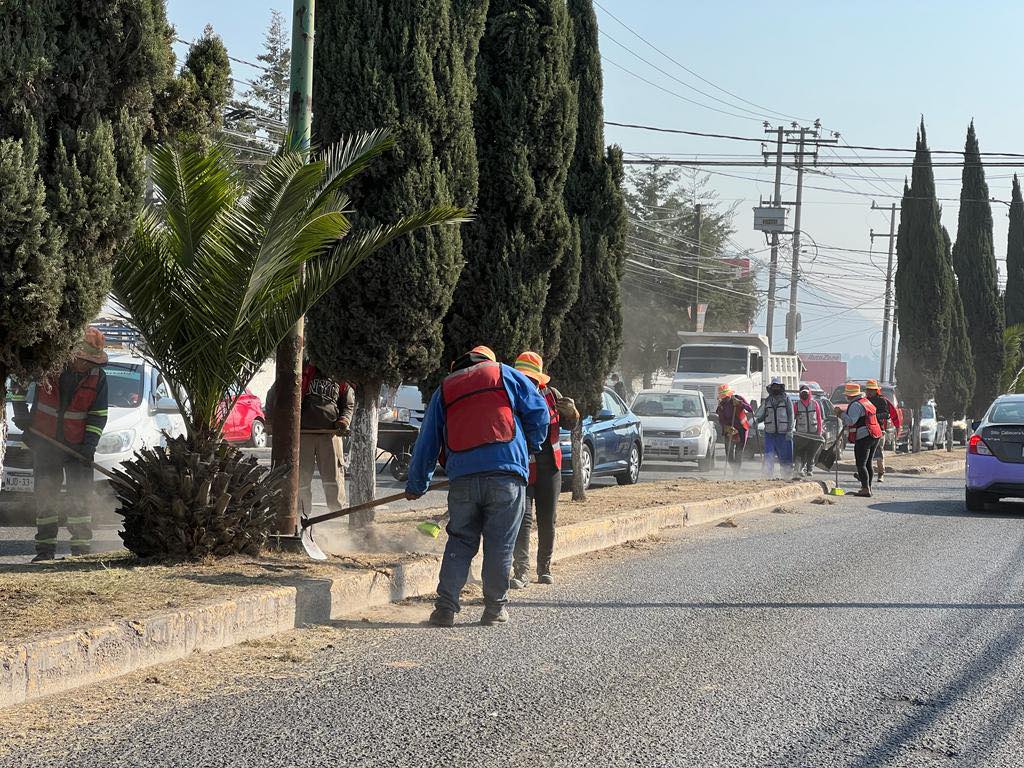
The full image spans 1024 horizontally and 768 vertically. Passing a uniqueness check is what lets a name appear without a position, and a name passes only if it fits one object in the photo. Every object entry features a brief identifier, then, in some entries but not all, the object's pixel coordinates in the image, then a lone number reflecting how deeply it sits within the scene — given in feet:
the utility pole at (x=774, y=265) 161.38
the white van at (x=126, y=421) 39.17
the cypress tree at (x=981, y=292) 143.23
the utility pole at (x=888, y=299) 234.99
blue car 59.31
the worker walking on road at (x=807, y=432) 73.20
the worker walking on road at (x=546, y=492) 30.78
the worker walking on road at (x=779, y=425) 71.00
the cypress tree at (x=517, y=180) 40.81
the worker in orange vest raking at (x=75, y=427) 31.17
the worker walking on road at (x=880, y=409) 72.20
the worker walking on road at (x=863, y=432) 65.00
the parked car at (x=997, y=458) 55.06
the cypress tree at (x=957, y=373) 131.54
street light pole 29.76
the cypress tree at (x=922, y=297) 124.47
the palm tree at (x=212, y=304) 26.68
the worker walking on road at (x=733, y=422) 85.81
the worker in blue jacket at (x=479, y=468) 25.76
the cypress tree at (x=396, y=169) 33.32
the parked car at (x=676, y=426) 82.28
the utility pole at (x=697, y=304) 174.81
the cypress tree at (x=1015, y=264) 168.76
